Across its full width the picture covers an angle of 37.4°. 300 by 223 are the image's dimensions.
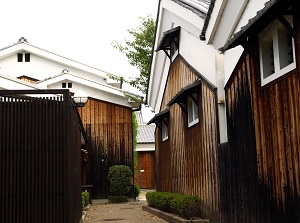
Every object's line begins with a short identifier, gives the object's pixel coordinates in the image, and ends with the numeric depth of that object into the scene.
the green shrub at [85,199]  14.18
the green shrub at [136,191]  20.40
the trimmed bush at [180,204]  9.57
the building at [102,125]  19.95
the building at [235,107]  5.17
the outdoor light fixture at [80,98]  9.36
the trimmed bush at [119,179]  19.27
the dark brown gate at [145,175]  29.77
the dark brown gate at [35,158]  6.97
